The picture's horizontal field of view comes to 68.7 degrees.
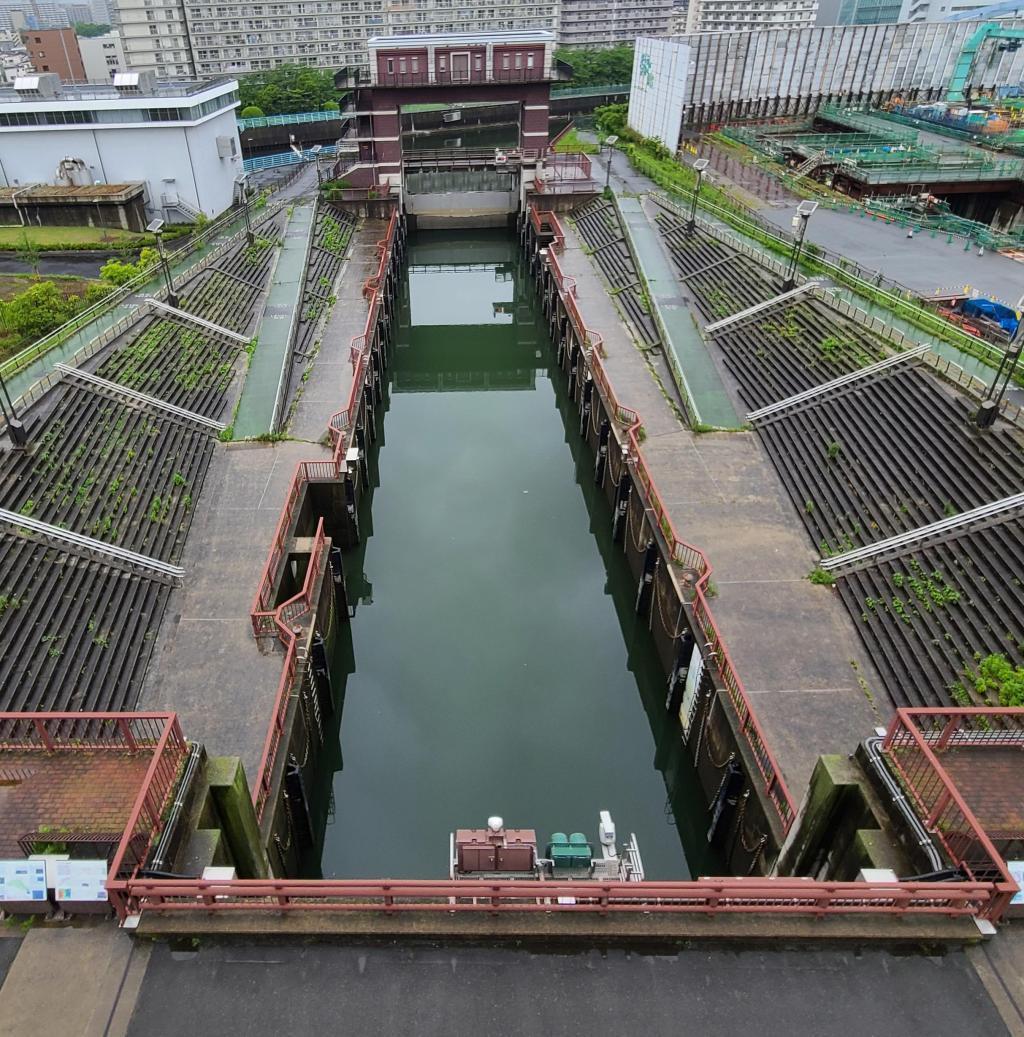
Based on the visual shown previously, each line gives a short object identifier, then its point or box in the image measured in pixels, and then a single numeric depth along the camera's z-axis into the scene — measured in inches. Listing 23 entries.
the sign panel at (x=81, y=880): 358.3
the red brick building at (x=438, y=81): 1961.1
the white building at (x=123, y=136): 1883.6
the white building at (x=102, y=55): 3966.5
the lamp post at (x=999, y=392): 768.9
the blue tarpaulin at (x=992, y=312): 1218.0
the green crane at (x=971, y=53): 3127.5
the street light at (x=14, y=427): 837.2
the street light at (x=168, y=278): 1245.0
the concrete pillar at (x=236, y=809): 442.6
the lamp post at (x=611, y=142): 2444.4
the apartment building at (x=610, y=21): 4790.8
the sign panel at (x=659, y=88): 2267.5
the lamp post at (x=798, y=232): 1086.4
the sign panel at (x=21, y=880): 357.4
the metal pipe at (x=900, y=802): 382.6
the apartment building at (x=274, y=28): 3799.2
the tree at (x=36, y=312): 1249.4
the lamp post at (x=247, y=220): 1625.2
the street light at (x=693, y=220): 1603.1
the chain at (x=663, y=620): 753.3
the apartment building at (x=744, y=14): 4803.2
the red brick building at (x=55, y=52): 3978.8
